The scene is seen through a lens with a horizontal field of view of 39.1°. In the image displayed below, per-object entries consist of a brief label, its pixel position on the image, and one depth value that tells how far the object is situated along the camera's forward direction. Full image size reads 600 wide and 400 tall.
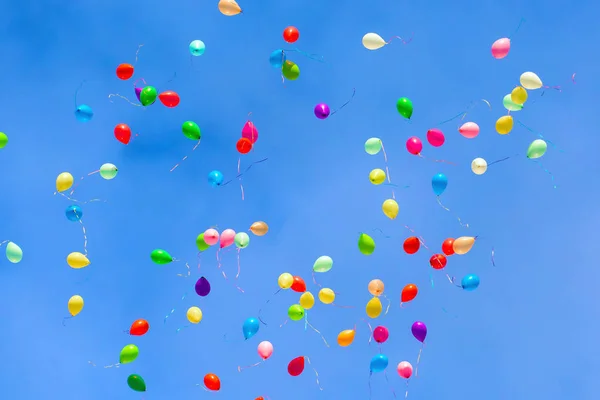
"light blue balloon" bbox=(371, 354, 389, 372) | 15.29
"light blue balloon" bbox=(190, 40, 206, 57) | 15.91
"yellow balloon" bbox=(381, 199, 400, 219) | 15.59
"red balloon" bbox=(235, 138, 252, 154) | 15.40
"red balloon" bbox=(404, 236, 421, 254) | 15.56
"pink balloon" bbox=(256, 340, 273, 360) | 15.55
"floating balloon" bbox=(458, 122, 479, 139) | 15.88
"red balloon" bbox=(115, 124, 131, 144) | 15.63
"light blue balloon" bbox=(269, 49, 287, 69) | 15.09
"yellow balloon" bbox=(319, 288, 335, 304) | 15.68
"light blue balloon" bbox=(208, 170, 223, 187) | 15.60
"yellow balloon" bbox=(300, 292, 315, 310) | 15.55
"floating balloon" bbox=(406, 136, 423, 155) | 15.57
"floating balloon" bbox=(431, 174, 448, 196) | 15.43
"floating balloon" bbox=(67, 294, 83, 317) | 15.37
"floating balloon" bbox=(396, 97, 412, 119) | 15.57
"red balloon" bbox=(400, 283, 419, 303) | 15.57
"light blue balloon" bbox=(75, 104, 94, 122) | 15.46
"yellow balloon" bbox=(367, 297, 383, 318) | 15.23
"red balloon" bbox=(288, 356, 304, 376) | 15.47
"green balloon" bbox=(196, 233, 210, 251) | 15.39
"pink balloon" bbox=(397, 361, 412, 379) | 15.73
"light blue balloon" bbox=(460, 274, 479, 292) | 15.46
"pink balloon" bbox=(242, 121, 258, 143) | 15.55
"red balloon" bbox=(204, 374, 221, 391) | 15.49
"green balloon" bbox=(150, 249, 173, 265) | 15.59
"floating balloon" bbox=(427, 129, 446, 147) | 15.59
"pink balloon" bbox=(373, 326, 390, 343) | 15.52
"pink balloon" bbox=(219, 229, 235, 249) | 15.46
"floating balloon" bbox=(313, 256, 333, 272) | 15.84
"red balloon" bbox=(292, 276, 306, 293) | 15.69
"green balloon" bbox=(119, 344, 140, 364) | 15.22
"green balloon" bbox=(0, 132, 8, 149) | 15.51
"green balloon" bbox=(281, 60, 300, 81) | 15.20
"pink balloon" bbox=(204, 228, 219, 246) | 15.33
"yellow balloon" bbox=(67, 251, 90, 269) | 15.39
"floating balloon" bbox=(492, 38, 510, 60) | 15.42
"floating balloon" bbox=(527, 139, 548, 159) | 15.46
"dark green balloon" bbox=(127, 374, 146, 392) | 15.34
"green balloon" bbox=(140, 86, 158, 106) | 15.33
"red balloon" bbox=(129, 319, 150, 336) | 15.42
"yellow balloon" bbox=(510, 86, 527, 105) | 15.29
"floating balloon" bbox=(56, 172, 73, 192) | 15.39
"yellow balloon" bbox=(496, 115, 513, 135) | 15.38
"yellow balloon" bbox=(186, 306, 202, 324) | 15.61
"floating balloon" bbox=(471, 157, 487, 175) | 15.77
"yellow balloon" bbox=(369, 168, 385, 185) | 15.62
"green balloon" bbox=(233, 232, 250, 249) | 15.51
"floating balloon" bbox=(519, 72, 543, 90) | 15.48
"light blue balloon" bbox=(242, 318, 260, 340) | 15.27
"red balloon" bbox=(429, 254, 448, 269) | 15.51
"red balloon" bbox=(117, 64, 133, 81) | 15.64
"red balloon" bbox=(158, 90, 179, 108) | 15.65
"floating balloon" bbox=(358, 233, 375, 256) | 15.44
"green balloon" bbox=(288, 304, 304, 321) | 15.53
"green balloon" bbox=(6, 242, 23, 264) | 15.34
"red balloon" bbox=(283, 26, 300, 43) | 15.30
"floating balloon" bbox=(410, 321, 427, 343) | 15.42
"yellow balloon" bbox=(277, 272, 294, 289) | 15.52
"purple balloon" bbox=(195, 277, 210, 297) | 15.47
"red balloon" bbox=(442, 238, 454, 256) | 15.54
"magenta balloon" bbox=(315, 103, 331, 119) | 15.68
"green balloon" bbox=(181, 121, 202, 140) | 15.69
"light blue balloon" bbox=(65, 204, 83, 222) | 15.52
